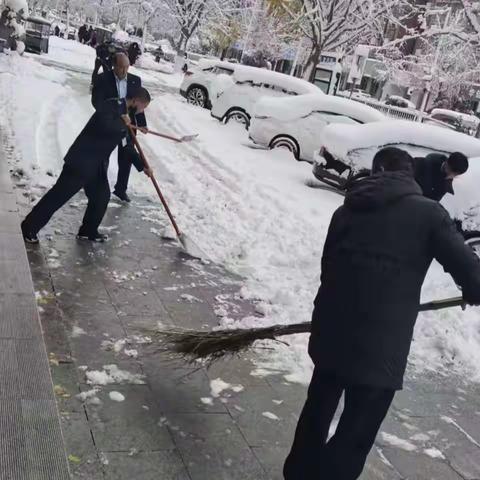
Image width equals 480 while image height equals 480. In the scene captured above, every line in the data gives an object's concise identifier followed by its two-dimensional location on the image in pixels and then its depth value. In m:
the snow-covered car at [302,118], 13.80
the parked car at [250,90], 17.27
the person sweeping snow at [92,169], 5.74
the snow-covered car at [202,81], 20.80
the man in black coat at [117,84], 6.16
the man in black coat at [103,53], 14.05
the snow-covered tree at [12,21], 21.73
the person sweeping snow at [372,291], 2.65
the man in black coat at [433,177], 6.15
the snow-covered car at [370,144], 11.08
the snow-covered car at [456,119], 35.54
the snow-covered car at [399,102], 44.38
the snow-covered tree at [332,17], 23.33
